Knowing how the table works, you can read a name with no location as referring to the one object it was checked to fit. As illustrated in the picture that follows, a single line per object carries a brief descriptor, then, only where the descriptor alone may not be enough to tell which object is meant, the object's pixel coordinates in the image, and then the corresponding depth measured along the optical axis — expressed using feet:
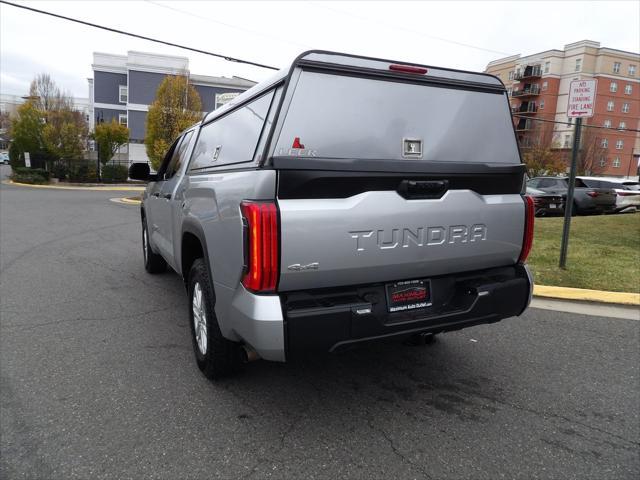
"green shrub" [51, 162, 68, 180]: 96.17
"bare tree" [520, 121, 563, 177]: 131.34
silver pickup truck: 7.90
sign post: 19.61
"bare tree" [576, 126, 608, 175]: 140.97
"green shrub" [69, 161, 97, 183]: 95.76
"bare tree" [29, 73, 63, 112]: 109.29
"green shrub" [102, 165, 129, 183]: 96.43
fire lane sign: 19.56
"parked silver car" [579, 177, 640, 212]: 53.06
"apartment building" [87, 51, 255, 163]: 130.41
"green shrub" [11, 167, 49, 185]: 90.84
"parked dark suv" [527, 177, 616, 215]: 50.78
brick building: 208.64
